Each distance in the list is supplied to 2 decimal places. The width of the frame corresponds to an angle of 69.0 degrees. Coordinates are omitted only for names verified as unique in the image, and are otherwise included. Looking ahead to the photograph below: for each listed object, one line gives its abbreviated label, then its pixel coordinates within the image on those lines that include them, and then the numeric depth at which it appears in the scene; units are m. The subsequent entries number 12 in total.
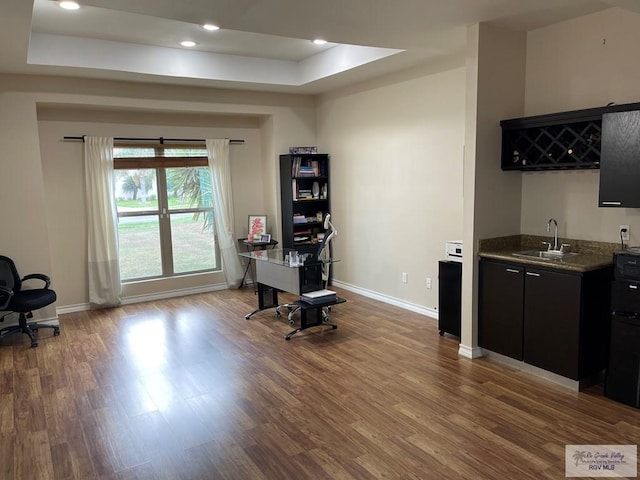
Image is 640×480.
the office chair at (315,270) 4.75
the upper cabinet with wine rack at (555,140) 3.44
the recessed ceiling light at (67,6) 3.55
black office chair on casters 4.58
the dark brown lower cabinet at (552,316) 3.27
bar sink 3.64
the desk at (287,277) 4.70
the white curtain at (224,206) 6.52
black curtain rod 5.65
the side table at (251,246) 6.55
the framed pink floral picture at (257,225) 6.77
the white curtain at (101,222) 5.69
